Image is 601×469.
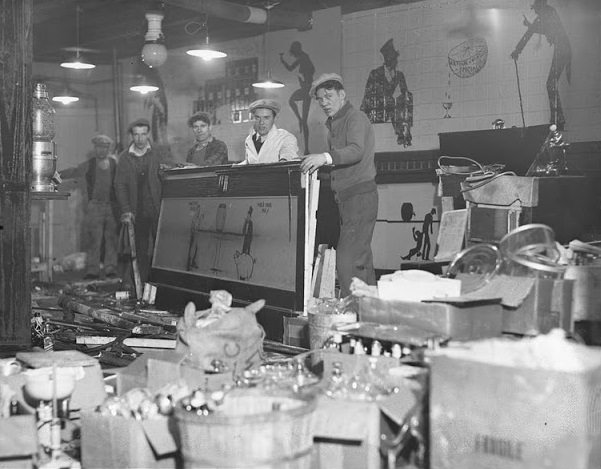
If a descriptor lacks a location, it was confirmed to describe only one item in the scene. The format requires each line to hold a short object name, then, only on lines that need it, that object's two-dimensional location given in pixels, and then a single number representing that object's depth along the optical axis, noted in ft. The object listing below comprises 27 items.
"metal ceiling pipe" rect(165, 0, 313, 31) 45.60
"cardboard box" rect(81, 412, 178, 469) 14.65
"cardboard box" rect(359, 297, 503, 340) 16.39
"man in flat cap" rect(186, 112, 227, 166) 41.65
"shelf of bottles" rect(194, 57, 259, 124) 53.72
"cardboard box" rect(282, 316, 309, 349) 26.91
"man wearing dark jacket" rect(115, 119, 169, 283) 44.47
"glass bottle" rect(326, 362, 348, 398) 15.39
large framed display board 27.73
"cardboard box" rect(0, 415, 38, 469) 14.29
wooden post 22.97
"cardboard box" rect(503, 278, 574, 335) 16.71
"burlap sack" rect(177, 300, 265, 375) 17.71
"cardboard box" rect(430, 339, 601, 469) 12.72
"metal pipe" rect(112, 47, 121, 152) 63.31
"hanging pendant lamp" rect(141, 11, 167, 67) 45.34
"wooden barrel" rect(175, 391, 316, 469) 13.02
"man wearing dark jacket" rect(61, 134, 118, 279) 54.29
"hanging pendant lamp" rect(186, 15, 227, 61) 44.86
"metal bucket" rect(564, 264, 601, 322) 17.74
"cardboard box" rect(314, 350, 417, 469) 14.60
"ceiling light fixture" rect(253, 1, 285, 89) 47.42
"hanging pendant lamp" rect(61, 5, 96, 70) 52.70
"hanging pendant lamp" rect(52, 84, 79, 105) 60.70
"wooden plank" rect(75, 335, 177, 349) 27.53
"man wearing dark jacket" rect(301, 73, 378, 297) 29.32
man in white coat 33.58
